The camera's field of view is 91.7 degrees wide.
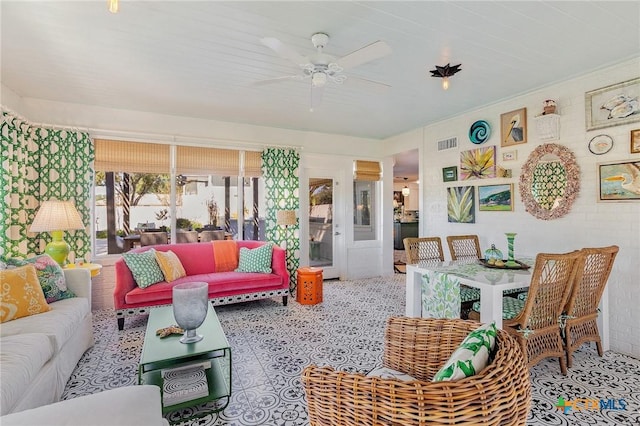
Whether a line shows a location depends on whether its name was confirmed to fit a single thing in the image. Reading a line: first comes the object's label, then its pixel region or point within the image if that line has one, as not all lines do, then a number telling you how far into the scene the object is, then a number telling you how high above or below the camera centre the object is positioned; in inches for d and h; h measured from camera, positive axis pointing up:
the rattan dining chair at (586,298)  97.9 -29.1
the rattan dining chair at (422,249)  132.6 -16.1
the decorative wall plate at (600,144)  118.6 +25.9
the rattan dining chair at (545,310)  87.9 -29.5
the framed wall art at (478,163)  161.6 +26.6
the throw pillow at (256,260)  164.9 -24.0
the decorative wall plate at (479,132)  163.2 +43.2
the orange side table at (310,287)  169.9 -39.8
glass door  225.0 -8.6
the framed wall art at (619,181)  111.9 +11.2
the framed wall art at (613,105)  113.0 +40.3
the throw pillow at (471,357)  38.3 -19.0
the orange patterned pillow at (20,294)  86.4 -22.1
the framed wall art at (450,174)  181.5 +23.2
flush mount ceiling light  114.6 +53.1
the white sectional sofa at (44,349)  63.0 -32.0
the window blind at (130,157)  165.9 +33.2
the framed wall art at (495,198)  153.6 +7.4
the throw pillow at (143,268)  138.7 -23.6
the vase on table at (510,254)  113.7 -16.2
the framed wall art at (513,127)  146.9 +41.2
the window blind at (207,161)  184.1 +33.5
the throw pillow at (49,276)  101.7 -19.6
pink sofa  134.8 -32.3
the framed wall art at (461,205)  171.9 +4.6
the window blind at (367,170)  235.6 +33.2
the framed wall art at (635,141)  111.3 +25.0
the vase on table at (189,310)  85.7 -26.1
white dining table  90.4 -21.2
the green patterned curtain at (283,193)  202.5 +14.3
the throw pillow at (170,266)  145.9 -23.9
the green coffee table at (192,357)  75.4 -34.9
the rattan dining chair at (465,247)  145.2 -16.2
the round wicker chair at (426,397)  33.6 -21.4
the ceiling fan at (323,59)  86.5 +46.5
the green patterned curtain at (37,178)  134.3 +19.2
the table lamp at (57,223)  133.1 -2.2
